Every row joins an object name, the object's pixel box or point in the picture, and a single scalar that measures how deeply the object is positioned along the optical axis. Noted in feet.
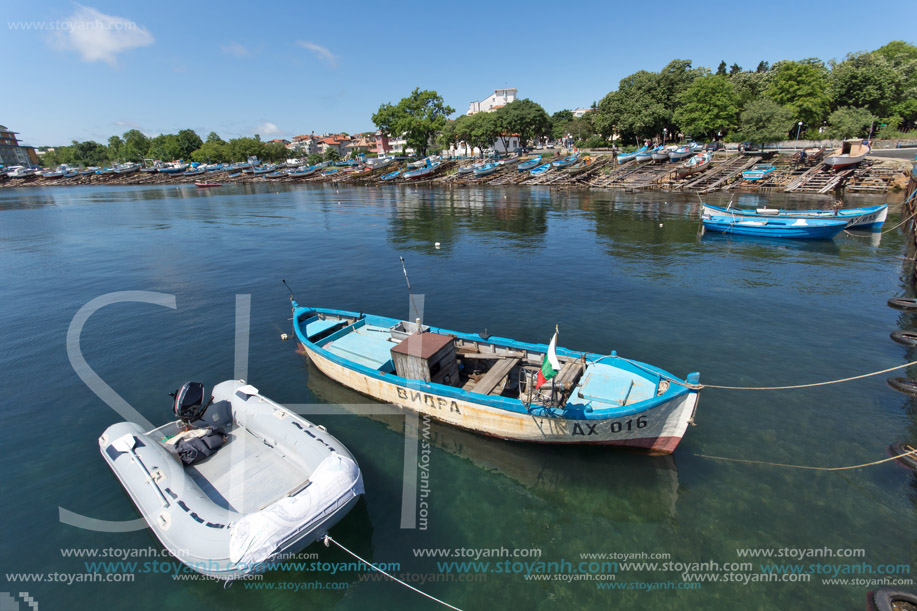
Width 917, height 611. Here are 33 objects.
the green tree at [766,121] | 221.25
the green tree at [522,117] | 349.16
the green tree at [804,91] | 228.63
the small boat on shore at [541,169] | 292.61
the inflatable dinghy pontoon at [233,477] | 26.02
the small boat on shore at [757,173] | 199.72
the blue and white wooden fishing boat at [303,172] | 442.50
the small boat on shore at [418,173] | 346.13
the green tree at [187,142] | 619.67
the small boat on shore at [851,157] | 176.19
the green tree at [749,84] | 269.38
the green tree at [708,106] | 250.78
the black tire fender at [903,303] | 66.23
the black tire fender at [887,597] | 24.52
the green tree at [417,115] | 392.06
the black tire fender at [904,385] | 45.35
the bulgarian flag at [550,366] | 32.37
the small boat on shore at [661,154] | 250.16
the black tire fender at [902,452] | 35.45
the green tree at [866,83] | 218.59
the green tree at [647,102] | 277.03
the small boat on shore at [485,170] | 315.99
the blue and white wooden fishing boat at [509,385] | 35.65
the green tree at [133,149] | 632.38
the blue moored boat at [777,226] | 110.11
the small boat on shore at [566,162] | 297.12
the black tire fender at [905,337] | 55.58
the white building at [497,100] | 539.70
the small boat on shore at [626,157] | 263.90
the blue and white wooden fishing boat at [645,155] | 257.34
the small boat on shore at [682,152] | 244.01
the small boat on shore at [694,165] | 228.26
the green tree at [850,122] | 210.18
